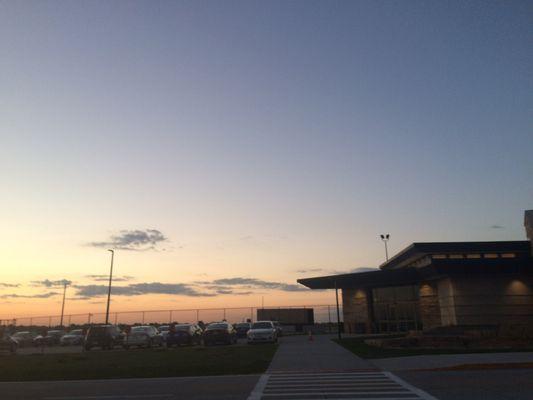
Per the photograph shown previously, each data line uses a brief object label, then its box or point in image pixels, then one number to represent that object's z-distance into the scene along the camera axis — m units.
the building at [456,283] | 31.05
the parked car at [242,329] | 49.75
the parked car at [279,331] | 46.23
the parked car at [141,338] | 34.66
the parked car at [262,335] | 33.22
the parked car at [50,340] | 46.88
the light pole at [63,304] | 69.82
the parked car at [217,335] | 34.28
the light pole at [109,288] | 47.44
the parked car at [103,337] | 33.66
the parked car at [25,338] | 48.31
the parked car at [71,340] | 45.53
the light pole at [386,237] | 56.31
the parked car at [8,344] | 33.25
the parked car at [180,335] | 36.00
